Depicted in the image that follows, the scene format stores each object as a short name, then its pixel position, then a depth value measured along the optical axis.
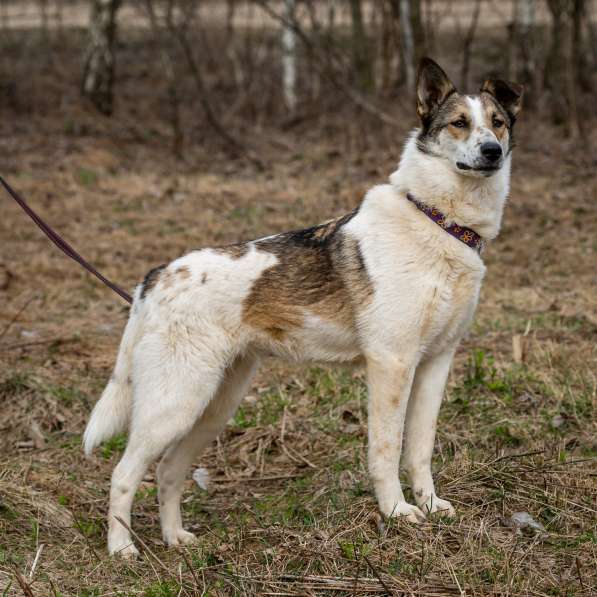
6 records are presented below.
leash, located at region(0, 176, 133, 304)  4.93
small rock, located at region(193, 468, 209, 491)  5.19
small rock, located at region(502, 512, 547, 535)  4.00
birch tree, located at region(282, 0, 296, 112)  18.44
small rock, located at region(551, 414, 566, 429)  5.27
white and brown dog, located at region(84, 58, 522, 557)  4.12
